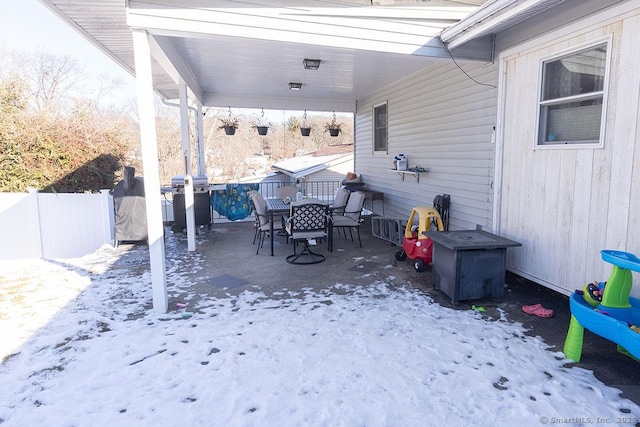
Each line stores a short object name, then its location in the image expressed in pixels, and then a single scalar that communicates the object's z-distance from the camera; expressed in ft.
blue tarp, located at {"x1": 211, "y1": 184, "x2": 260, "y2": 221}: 27.17
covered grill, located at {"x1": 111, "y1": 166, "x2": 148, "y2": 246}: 19.37
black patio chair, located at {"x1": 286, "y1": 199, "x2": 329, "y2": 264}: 16.11
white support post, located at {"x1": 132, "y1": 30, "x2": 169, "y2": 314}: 10.65
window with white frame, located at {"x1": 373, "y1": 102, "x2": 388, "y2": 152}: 25.26
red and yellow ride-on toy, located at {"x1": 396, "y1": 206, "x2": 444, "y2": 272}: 14.84
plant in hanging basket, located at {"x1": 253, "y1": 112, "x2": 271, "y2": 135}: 29.22
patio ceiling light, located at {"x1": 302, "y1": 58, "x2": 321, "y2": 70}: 17.24
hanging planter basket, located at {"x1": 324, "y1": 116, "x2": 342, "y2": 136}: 29.17
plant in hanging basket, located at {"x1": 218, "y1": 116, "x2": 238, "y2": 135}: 26.73
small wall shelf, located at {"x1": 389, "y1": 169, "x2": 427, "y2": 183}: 20.61
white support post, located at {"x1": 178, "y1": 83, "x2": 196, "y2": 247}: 18.77
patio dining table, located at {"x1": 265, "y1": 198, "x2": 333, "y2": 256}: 17.83
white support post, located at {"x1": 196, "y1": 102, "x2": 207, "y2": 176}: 25.68
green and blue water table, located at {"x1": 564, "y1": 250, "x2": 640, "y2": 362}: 7.29
